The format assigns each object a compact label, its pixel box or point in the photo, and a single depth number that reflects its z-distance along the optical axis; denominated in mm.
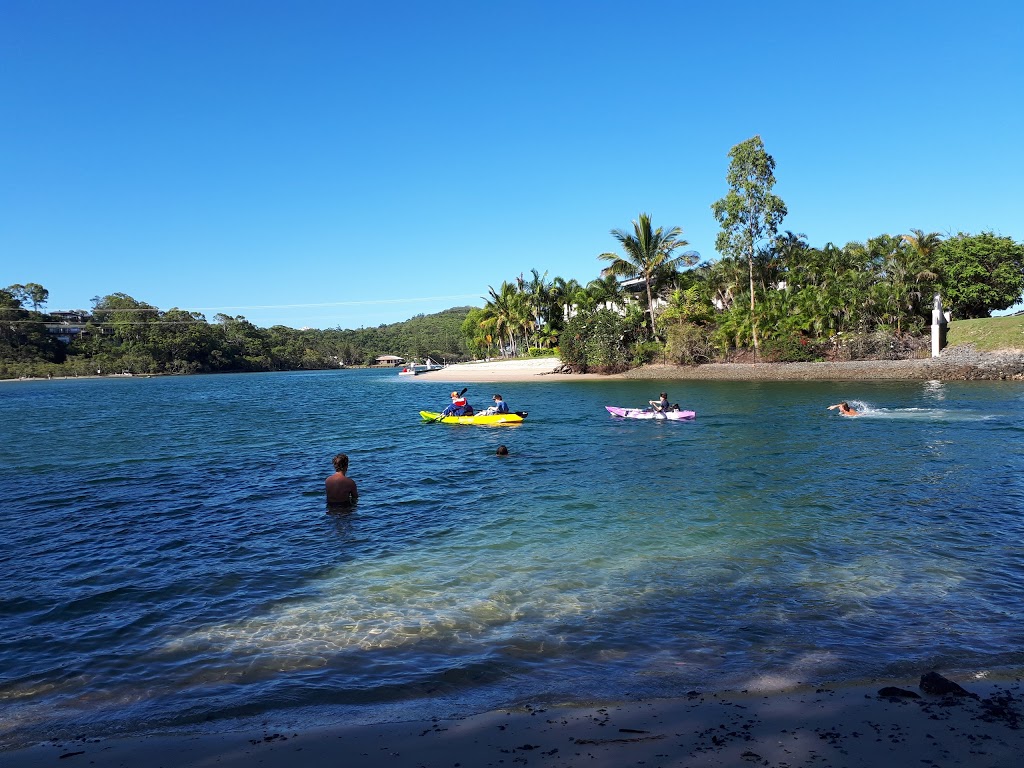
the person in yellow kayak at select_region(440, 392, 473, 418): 26516
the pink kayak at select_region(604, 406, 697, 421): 25688
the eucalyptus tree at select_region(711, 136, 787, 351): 48906
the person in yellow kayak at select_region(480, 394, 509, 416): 25673
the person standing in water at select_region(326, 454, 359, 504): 12148
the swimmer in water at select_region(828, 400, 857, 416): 24516
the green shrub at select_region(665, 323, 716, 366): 52625
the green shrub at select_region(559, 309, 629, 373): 56469
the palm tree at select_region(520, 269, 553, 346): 76062
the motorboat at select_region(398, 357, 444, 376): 91438
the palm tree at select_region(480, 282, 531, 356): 79438
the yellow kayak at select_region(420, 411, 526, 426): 25531
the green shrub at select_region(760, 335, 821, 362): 47844
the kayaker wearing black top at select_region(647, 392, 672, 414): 25812
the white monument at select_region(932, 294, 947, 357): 42062
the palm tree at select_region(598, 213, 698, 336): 54344
